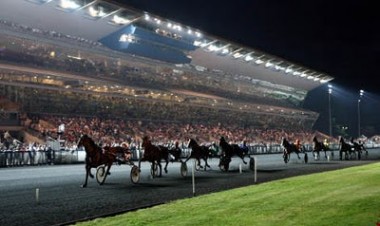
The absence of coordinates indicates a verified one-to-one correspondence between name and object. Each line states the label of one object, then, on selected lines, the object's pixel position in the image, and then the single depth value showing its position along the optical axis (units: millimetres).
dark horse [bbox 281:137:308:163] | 34394
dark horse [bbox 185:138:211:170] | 25391
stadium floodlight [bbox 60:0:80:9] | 40281
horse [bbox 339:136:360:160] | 39125
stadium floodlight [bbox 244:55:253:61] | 67500
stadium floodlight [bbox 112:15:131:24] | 46041
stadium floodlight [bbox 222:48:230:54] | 62966
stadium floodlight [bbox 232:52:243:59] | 65712
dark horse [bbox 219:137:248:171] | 26406
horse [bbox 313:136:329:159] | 39181
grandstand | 41156
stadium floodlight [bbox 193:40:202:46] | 59938
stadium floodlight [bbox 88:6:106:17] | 42781
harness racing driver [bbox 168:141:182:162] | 24703
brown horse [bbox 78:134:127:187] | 17703
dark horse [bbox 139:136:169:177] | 21266
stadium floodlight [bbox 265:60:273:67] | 71938
